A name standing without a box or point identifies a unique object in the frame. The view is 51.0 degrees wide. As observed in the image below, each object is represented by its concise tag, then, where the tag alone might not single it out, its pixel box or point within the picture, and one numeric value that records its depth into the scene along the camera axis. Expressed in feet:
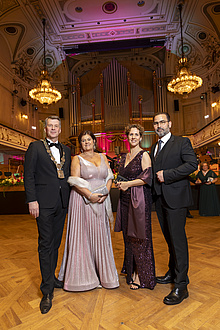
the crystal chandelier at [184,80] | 26.68
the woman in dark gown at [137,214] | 6.90
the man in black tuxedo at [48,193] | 6.38
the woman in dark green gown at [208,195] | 19.25
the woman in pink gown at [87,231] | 6.99
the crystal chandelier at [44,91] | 27.55
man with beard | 6.22
